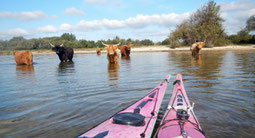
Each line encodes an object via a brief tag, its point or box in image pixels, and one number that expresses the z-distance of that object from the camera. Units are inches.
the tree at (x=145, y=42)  2770.7
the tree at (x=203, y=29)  1340.4
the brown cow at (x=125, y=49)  1024.2
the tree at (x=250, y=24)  1526.8
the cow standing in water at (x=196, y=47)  731.5
